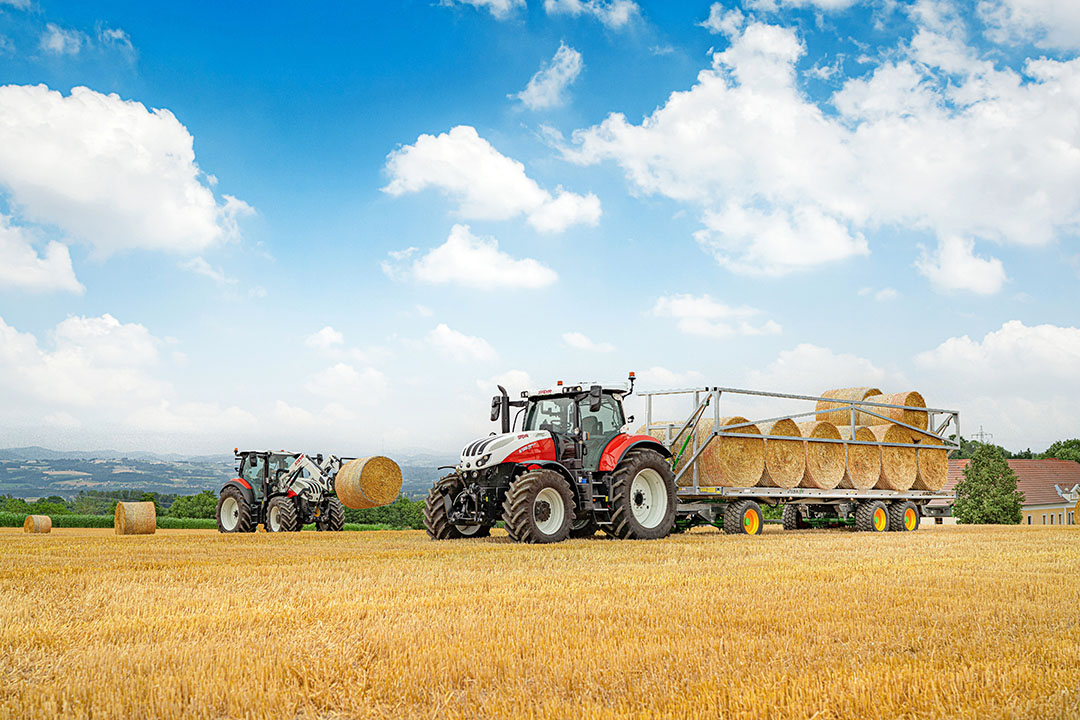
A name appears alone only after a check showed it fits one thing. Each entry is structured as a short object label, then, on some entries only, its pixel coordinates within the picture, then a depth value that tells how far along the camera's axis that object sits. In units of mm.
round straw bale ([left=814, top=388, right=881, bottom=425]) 19031
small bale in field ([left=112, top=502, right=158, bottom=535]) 19422
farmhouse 55469
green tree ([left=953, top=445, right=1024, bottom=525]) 38969
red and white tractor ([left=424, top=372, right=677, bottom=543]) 13570
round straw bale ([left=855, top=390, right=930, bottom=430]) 19500
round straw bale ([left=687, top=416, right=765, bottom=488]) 16172
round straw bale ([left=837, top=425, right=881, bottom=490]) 18500
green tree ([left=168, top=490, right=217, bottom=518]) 48594
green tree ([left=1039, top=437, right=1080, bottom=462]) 78125
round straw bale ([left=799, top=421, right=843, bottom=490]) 17625
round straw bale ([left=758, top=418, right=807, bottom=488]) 16875
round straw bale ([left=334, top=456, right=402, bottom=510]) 22797
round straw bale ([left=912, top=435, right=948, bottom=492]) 20281
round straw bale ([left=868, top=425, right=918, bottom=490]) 19312
